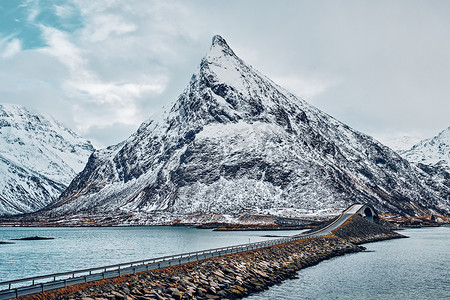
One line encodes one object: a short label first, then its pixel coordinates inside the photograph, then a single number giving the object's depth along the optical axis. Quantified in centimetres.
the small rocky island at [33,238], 19350
